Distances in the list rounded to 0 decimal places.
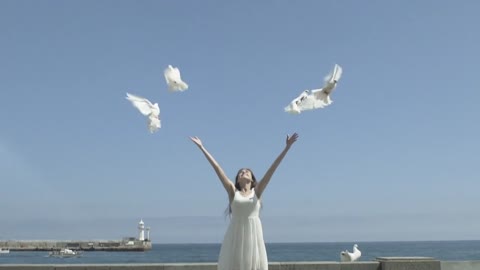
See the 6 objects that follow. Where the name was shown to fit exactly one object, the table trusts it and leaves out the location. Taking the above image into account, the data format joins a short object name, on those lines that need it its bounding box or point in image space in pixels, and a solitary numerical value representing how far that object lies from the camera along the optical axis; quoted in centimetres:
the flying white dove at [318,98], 631
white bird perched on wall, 1161
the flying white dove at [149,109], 682
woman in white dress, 596
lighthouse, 11728
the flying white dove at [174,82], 694
